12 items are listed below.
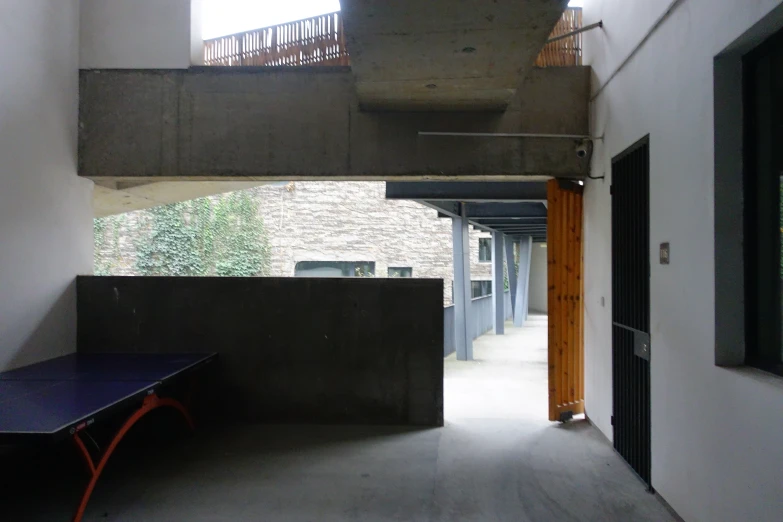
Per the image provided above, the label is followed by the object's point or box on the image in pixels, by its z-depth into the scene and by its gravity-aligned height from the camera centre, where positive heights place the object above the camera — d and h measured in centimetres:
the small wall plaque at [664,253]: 348 +9
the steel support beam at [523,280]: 1745 -43
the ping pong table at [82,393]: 294 -83
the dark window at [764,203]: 267 +32
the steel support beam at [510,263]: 1741 +13
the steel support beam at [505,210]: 1053 +113
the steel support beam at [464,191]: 836 +118
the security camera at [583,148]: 545 +118
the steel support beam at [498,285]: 1478 -48
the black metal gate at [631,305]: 390 -29
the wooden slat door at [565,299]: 563 -33
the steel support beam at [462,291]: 1087 -48
